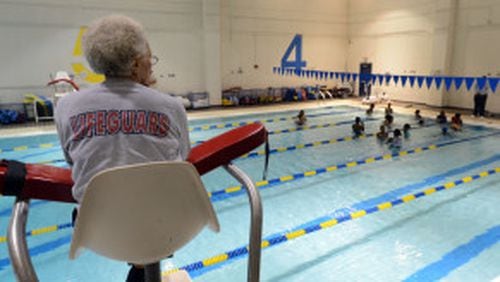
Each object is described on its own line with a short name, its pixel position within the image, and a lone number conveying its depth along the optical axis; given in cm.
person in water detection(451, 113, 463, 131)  819
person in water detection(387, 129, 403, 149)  702
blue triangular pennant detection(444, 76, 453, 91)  1041
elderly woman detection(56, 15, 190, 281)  100
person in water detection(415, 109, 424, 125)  894
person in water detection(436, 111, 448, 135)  877
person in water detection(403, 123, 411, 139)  768
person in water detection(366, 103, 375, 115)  1079
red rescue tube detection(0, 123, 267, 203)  95
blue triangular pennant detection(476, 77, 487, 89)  921
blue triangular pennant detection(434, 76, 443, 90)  1085
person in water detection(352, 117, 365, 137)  801
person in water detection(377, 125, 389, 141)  741
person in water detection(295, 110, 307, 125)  916
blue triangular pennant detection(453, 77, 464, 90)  802
